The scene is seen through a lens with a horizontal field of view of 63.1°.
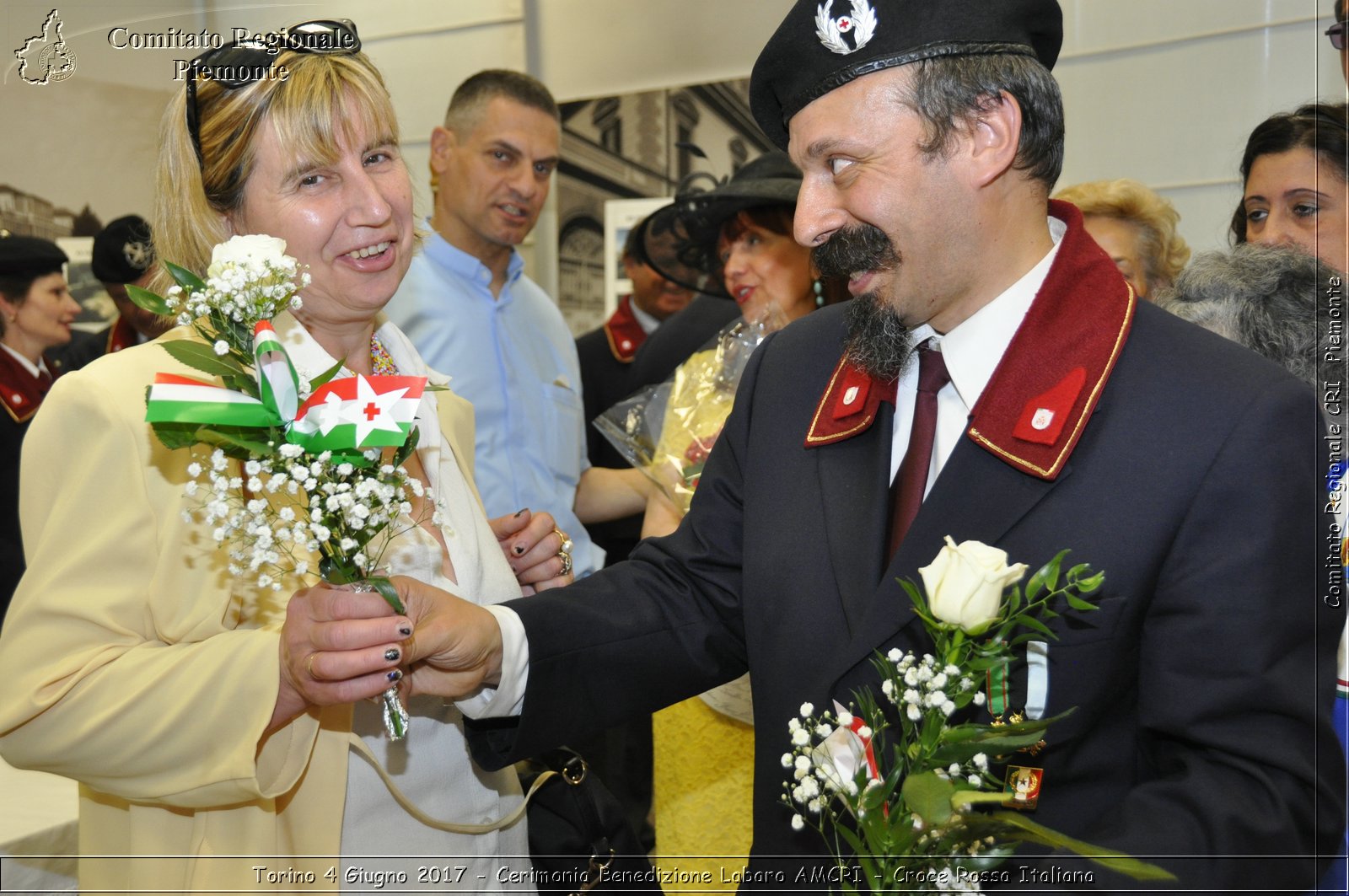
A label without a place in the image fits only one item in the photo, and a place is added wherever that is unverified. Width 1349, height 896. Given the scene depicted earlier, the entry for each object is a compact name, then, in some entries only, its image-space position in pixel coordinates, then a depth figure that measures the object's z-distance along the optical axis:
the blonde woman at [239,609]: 1.58
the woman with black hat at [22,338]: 3.90
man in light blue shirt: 3.86
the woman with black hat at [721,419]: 2.91
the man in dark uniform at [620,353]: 4.89
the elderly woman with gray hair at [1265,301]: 2.25
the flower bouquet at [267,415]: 1.29
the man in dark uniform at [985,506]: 1.40
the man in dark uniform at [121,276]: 4.01
